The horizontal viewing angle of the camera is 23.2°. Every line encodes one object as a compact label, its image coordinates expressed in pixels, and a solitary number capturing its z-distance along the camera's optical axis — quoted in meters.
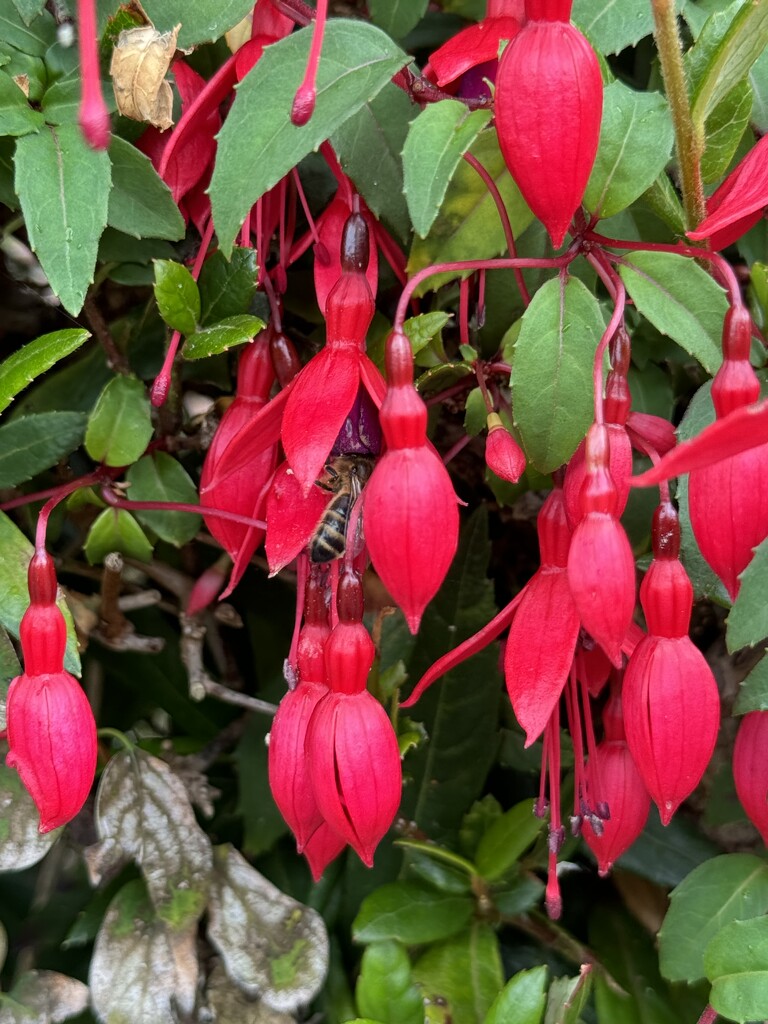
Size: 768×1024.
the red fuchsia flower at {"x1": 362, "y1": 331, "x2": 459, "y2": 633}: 0.22
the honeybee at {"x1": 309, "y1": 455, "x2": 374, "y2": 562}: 0.25
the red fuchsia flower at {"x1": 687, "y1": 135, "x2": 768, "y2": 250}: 0.24
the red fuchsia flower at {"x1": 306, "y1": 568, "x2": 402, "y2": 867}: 0.23
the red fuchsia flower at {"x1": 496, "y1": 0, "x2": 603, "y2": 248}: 0.22
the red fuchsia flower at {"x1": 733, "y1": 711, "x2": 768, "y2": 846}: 0.25
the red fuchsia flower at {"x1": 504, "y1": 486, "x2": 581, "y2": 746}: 0.24
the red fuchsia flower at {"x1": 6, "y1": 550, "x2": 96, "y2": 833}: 0.24
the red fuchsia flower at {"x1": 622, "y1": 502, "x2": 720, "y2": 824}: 0.23
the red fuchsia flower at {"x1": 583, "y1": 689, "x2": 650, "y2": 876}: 0.26
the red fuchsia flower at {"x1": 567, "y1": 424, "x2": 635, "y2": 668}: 0.22
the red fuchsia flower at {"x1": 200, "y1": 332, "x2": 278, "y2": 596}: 0.26
